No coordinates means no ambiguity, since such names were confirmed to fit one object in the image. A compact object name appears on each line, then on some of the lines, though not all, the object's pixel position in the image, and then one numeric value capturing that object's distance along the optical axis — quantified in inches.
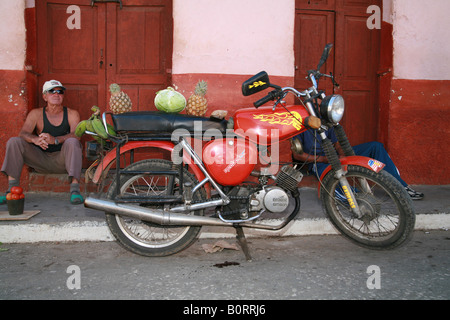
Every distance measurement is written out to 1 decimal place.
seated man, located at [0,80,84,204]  161.9
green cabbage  126.3
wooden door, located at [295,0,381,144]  211.2
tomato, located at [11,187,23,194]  141.8
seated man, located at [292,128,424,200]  155.8
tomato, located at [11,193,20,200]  139.5
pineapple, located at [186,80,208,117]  147.0
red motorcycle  110.4
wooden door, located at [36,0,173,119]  199.8
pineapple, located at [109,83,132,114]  145.1
